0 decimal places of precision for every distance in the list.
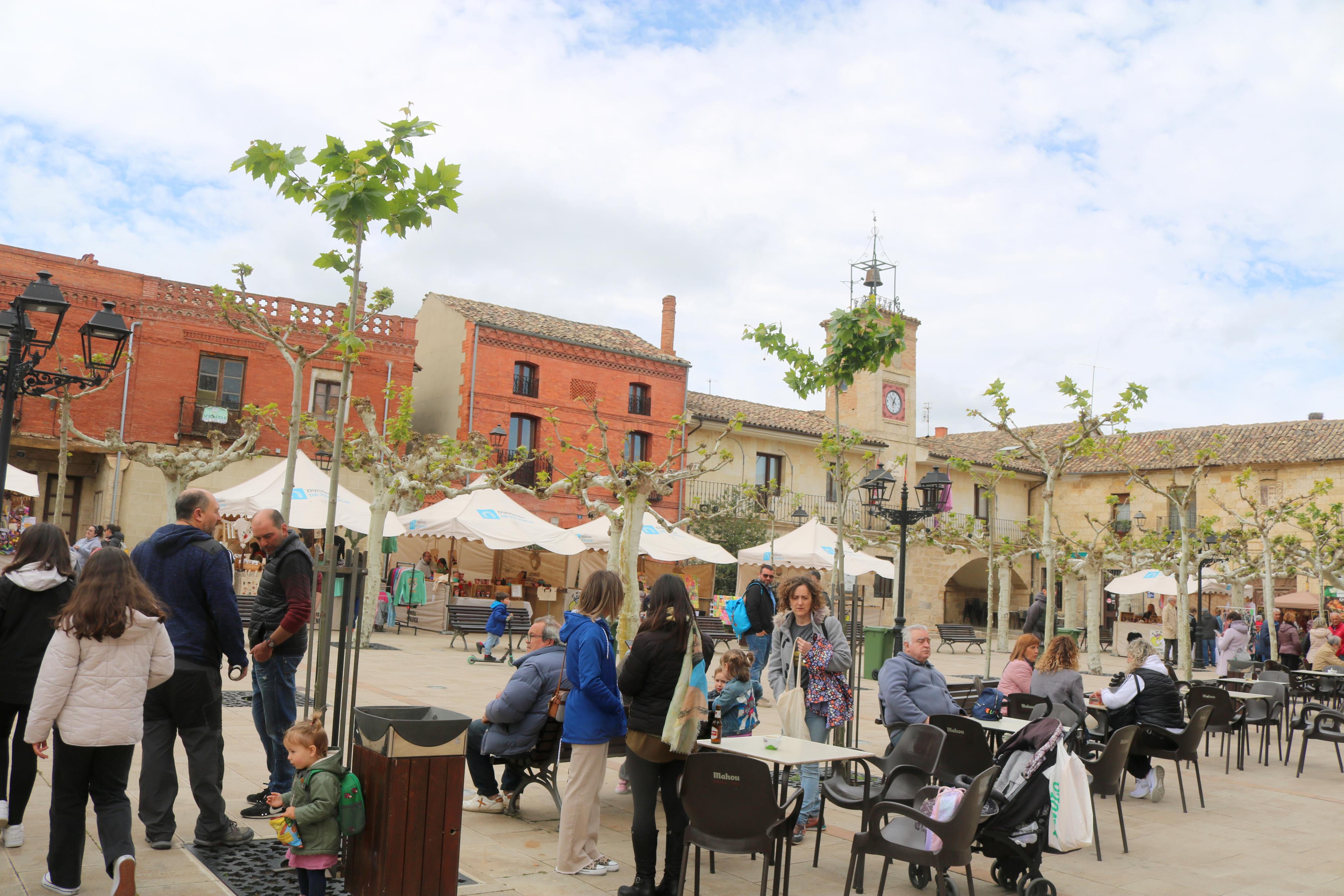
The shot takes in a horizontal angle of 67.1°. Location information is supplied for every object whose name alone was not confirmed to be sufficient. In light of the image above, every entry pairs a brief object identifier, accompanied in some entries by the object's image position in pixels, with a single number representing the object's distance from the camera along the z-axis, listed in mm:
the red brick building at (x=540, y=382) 28203
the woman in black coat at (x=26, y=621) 4633
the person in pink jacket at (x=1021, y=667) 7848
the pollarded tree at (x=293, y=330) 9438
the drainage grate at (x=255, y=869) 4488
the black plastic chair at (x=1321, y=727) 8953
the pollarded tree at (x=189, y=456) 18391
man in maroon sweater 5547
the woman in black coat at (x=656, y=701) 4738
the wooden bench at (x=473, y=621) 16375
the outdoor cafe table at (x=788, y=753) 4863
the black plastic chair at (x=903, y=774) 5242
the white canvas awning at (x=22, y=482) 16203
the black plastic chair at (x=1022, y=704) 7484
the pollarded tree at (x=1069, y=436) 15484
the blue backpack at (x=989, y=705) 7293
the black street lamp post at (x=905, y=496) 11336
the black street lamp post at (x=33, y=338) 7211
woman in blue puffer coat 4840
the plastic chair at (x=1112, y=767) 6328
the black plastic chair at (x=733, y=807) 4391
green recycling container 14867
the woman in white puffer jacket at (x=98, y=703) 4070
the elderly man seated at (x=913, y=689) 6508
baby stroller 4930
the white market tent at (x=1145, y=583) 24281
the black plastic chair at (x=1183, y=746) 7594
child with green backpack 4121
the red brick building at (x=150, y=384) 22969
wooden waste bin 4129
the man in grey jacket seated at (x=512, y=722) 5887
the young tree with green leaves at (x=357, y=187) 4816
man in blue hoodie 4926
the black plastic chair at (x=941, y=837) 4512
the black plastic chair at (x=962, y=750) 5777
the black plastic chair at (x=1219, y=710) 8945
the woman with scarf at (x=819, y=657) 6383
